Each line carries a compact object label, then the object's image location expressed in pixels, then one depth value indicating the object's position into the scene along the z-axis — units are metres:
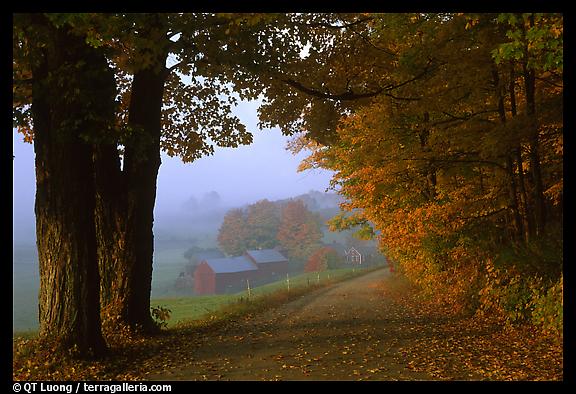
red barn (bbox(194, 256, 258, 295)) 66.75
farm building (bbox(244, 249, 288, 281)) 70.12
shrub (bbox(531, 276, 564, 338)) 9.00
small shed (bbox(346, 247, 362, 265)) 74.92
